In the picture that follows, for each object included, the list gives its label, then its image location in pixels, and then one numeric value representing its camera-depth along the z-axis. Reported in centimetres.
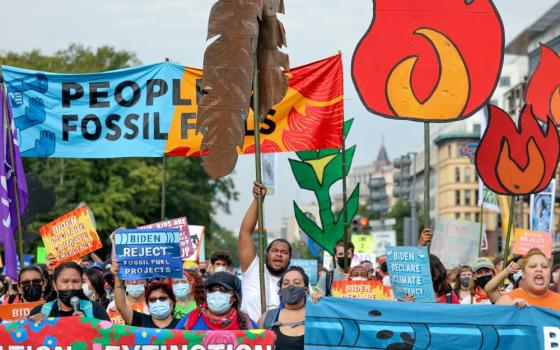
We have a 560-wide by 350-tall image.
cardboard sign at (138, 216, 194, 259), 1478
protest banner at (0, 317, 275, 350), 794
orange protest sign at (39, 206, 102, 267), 1463
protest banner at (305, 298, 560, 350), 828
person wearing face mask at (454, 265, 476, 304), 1236
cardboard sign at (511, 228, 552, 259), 1827
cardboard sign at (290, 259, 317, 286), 1571
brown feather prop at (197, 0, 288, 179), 945
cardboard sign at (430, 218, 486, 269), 1809
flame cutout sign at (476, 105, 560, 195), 1101
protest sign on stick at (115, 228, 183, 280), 981
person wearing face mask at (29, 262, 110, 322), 825
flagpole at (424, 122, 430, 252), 936
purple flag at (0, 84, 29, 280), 1247
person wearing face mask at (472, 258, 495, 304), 1086
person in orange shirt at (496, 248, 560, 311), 870
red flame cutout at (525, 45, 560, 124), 1384
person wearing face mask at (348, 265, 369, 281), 1189
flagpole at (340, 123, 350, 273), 1242
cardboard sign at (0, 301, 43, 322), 995
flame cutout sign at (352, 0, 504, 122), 1022
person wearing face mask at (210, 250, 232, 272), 1284
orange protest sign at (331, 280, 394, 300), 1149
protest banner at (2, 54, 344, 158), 1424
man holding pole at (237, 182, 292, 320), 912
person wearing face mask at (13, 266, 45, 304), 1086
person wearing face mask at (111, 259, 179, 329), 897
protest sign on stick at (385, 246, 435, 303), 918
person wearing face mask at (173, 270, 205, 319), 1052
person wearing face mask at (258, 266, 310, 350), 814
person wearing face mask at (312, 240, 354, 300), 1191
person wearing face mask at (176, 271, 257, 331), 818
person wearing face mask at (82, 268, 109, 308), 1117
